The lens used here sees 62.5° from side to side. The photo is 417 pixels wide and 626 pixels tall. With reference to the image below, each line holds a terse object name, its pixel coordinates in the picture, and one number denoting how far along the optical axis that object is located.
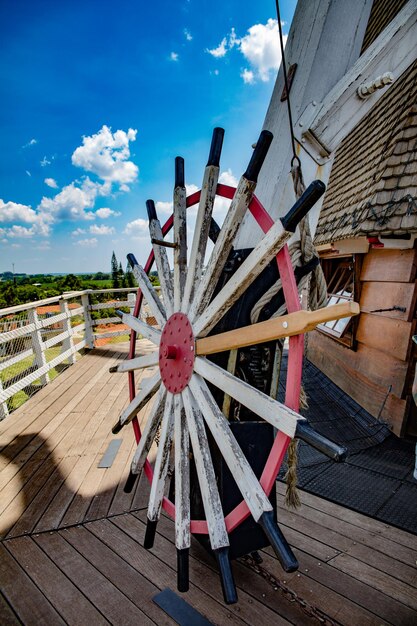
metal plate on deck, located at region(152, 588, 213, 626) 1.47
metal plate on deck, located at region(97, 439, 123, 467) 2.69
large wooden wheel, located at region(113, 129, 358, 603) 1.10
